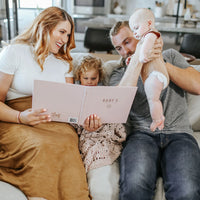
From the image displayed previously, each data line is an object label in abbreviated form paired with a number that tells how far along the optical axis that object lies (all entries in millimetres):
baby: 1145
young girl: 1277
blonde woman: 1186
